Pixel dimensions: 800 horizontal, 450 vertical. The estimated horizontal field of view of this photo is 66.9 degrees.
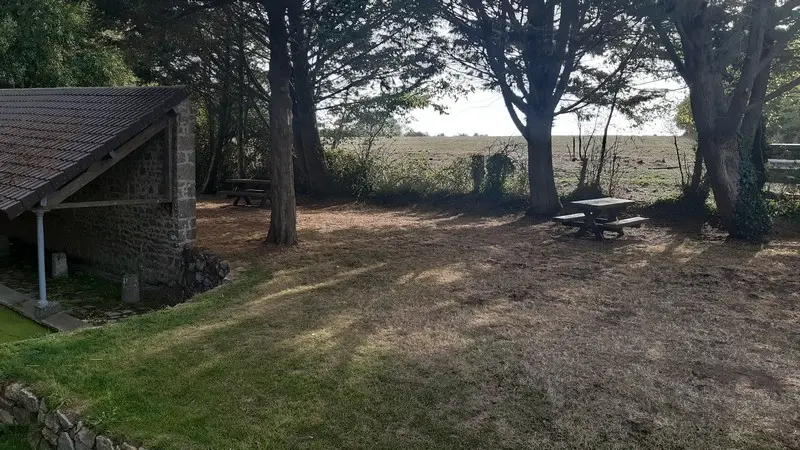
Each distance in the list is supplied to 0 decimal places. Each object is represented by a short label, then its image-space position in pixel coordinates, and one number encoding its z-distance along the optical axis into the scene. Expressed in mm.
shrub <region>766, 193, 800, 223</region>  11656
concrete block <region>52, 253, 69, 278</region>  10594
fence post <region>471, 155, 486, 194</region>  15266
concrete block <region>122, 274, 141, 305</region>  9305
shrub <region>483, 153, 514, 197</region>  14914
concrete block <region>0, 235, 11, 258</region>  12562
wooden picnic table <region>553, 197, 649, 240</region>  10547
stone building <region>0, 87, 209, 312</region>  8453
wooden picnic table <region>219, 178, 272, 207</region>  15604
